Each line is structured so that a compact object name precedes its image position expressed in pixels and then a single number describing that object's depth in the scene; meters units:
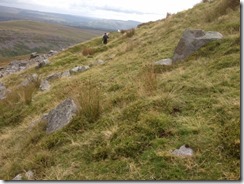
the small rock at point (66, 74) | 12.88
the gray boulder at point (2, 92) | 12.39
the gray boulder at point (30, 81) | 12.59
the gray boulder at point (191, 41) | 8.42
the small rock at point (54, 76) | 13.17
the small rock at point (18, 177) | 4.87
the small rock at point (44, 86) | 11.23
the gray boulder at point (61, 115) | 6.18
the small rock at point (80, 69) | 13.15
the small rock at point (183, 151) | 4.38
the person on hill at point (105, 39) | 24.79
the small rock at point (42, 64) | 18.34
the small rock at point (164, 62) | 8.54
